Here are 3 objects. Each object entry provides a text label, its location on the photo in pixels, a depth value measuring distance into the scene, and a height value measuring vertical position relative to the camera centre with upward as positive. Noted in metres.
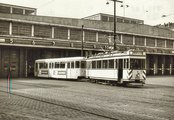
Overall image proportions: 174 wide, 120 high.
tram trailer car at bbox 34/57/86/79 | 28.72 -0.15
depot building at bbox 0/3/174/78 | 35.50 +4.45
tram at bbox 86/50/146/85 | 20.42 -0.01
